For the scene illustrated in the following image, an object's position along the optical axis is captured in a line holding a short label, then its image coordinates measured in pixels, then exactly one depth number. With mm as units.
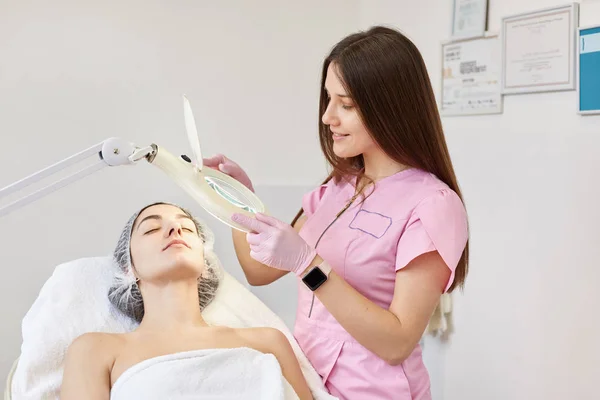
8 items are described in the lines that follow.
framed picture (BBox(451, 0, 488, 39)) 2248
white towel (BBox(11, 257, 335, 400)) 1498
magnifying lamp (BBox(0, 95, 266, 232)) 1101
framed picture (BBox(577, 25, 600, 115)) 1902
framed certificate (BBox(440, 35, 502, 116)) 2236
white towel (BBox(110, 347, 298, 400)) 1371
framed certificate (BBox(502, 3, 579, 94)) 1973
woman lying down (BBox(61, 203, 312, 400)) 1396
